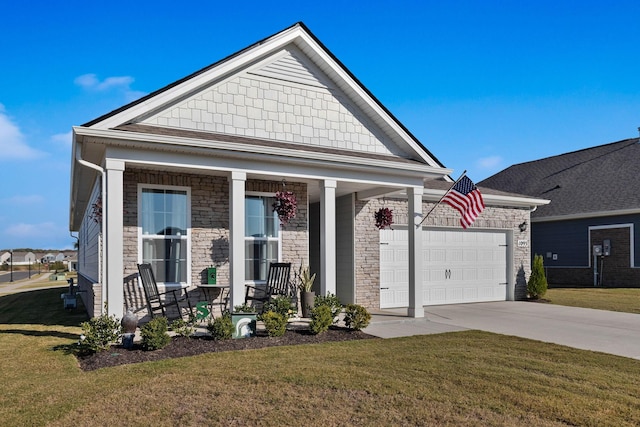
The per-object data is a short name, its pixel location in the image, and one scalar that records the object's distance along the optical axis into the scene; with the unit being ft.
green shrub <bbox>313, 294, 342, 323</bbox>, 28.60
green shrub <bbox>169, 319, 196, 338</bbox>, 24.11
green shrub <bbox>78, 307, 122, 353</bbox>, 21.77
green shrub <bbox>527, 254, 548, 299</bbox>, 48.03
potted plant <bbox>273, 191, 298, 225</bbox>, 30.63
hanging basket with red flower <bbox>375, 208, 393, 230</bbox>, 38.96
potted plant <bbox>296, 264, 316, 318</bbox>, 30.91
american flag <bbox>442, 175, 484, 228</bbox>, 33.19
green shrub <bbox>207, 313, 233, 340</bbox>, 24.43
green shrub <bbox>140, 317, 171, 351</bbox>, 22.18
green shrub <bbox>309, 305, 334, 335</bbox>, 26.45
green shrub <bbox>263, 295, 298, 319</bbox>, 27.86
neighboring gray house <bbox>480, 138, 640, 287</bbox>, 62.90
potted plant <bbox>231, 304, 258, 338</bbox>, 25.53
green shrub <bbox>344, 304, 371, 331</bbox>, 27.61
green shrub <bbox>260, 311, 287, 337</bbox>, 25.72
